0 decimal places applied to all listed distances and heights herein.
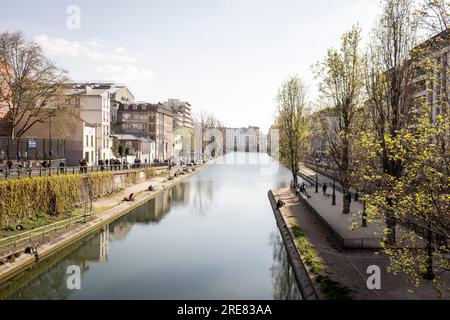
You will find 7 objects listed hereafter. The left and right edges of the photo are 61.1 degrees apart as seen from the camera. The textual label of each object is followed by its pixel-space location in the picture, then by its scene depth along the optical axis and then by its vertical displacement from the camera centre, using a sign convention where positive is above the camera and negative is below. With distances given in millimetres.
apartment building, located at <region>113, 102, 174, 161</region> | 114812 +9250
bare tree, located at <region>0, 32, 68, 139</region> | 43062 +8864
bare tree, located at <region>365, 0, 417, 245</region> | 23750 +4768
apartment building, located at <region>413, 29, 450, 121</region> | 12791 +3300
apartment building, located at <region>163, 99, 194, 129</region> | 180425 +16459
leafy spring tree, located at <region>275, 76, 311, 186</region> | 56062 +4815
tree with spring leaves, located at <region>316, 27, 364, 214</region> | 31969 +4940
